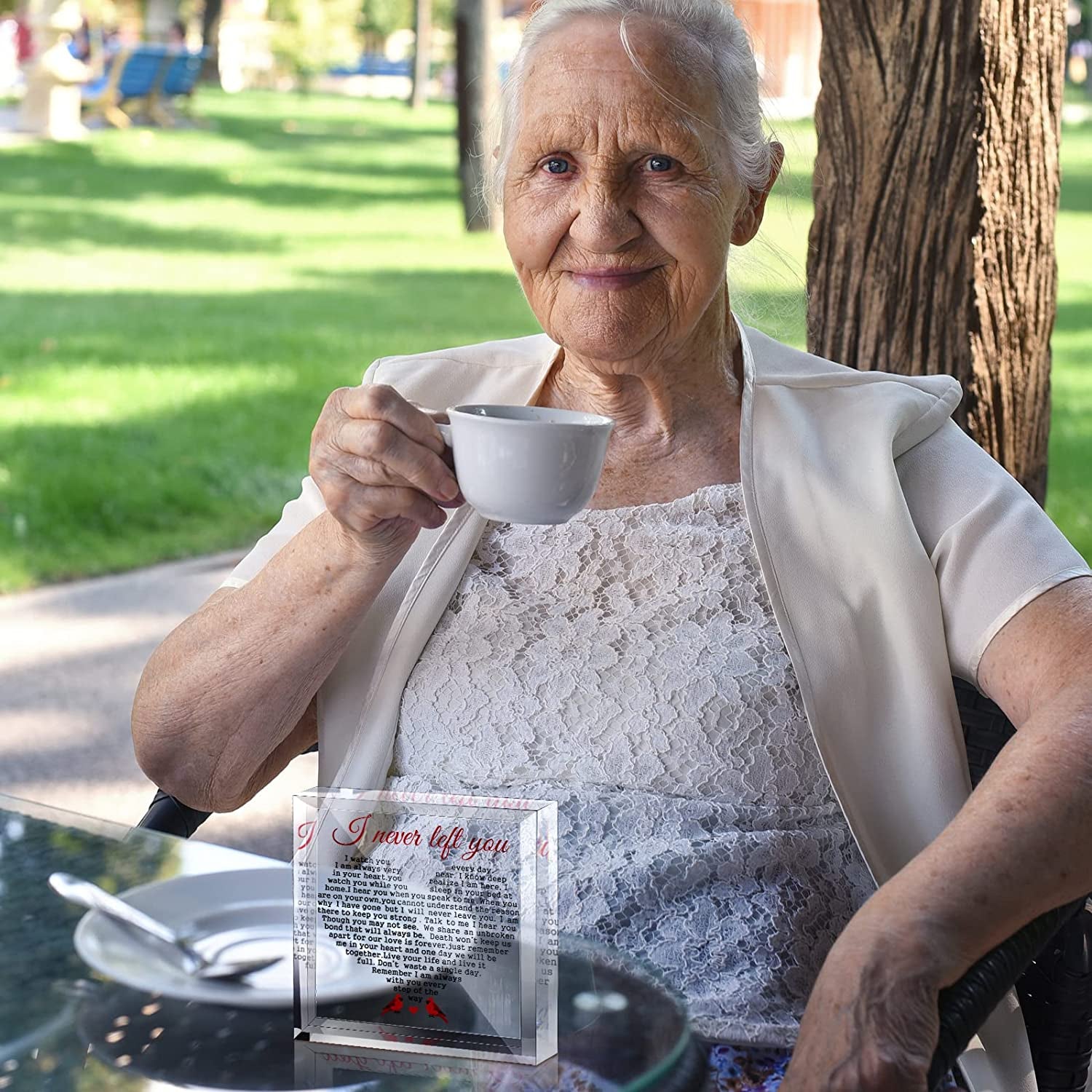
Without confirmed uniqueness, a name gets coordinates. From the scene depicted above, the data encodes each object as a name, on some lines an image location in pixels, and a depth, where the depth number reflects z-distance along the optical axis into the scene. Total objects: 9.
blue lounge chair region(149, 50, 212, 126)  22.97
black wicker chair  1.46
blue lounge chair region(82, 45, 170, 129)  22.55
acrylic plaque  1.24
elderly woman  1.85
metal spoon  1.39
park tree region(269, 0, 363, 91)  35.25
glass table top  1.25
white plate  1.30
